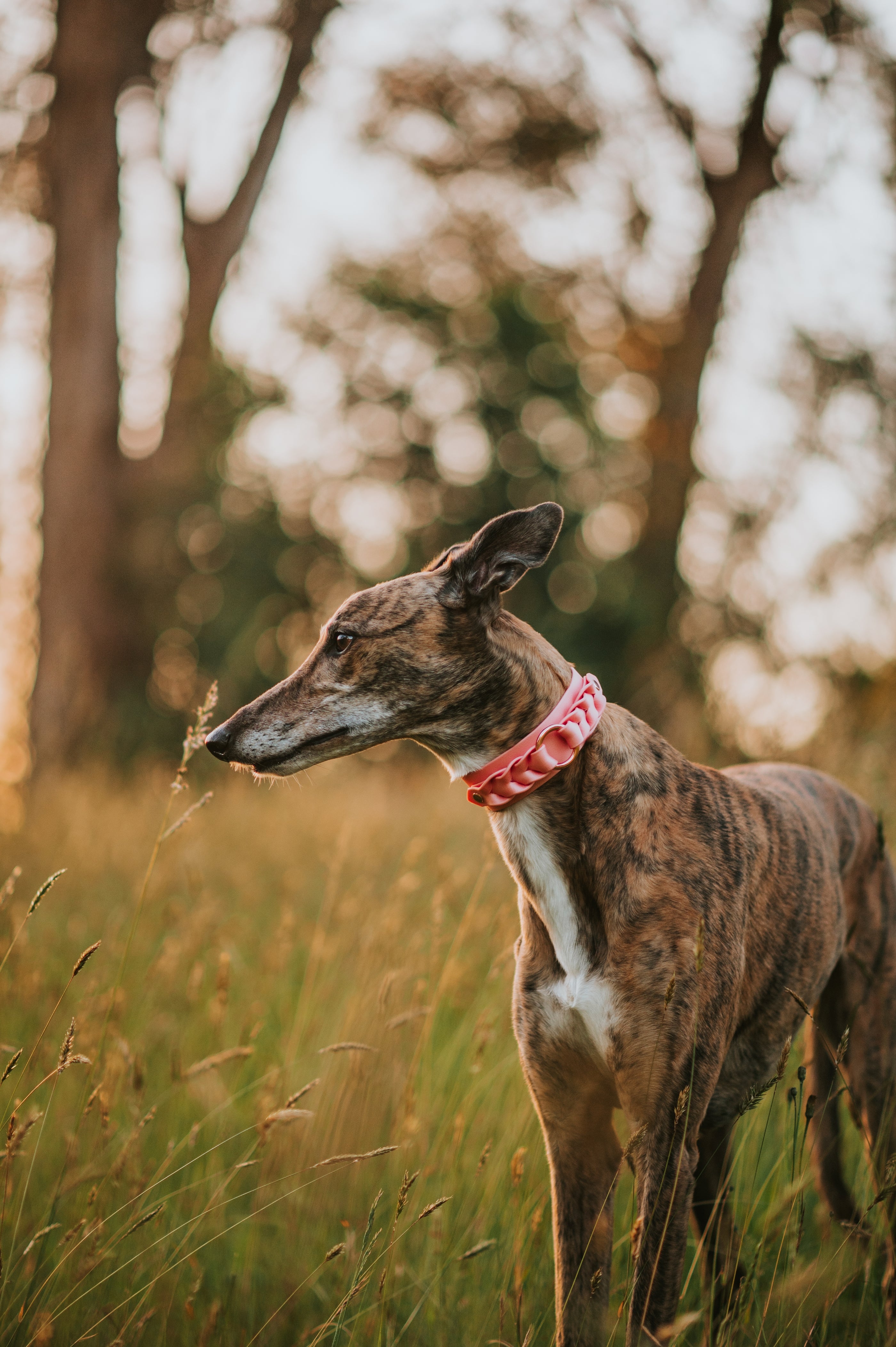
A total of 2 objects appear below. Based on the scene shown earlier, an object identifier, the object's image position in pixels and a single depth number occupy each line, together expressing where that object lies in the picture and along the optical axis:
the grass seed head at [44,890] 1.29
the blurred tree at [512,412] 8.98
